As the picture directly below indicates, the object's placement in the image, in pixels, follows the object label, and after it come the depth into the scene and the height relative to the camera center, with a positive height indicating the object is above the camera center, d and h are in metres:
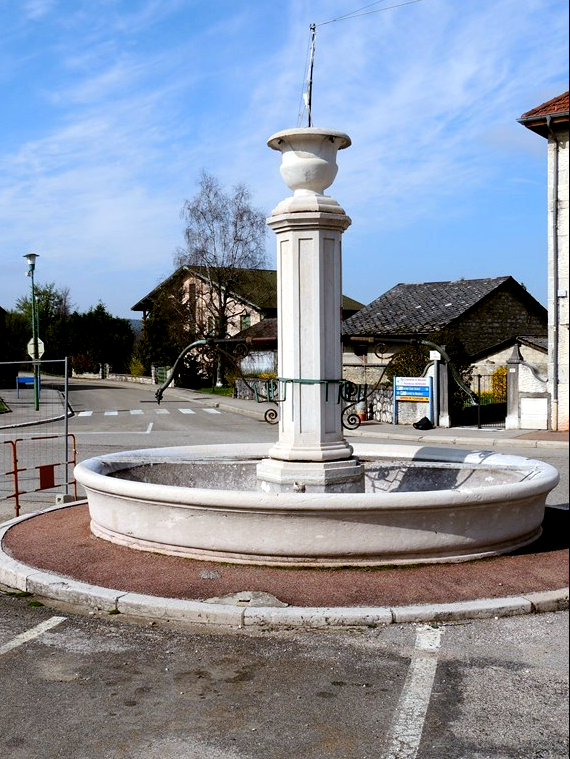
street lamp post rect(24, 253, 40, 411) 31.28 +1.84
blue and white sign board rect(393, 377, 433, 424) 25.17 -0.88
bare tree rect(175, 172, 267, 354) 48.31 +6.21
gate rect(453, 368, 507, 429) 24.99 -1.66
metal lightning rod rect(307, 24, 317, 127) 8.04 +2.56
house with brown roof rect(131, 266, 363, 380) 48.69 +3.81
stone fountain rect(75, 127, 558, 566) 6.81 -1.13
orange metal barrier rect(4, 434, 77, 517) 11.26 -1.88
